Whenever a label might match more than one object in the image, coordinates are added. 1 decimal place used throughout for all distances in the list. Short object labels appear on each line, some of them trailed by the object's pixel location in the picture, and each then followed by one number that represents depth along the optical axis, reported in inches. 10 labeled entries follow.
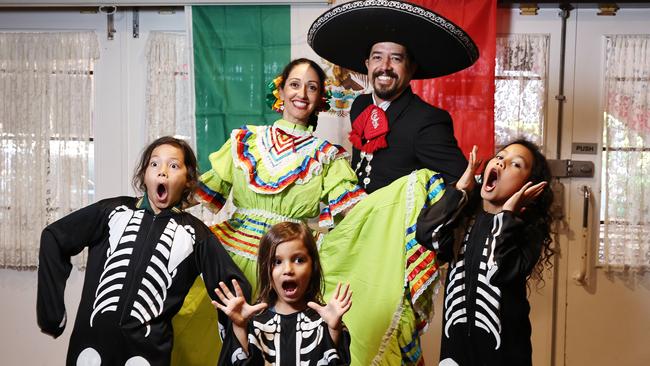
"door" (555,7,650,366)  145.8
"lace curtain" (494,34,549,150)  145.9
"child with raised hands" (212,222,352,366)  78.8
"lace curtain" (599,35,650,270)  145.0
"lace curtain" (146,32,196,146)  151.6
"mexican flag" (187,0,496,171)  147.5
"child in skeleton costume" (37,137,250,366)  89.8
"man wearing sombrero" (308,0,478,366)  97.7
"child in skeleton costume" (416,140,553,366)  86.7
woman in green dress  102.6
